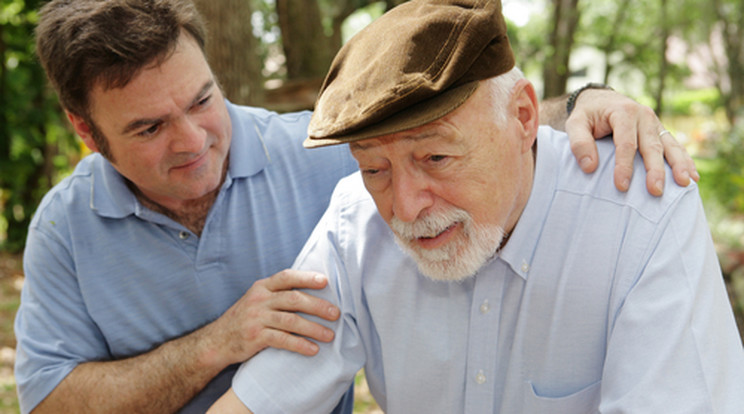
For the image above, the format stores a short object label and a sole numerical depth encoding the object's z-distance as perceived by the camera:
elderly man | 1.47
